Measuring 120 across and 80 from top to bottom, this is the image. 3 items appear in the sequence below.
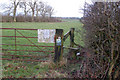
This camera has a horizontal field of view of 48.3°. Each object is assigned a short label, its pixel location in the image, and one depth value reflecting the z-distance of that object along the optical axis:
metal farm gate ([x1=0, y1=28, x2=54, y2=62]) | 5.92
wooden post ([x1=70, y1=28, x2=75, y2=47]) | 6.10
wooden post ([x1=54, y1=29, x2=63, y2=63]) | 4.75
